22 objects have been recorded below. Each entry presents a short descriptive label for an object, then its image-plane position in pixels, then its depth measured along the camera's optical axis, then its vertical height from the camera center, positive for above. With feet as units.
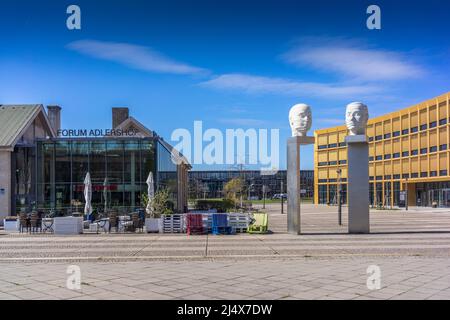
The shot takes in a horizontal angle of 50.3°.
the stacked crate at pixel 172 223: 76.13 -6.40
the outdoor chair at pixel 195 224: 72.69 -6.31
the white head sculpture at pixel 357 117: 72.54 +9.68
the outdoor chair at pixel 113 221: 77.71 -6.13
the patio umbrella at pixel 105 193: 103.30 -2.21
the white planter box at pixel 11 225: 85.40 -7.27
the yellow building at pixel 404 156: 194.29 +11.36
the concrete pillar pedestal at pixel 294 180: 70.44 +0.23
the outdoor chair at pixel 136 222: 79.15 -6.43
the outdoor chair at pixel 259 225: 73.26 -6.63
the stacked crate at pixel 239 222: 74.73 -6.23
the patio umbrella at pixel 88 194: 88.55 -1.94
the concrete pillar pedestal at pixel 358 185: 71.31 -0.62
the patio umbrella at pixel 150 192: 80.62 -1.59
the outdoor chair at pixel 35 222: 79.20 -6.29
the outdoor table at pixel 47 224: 79.87 -6.90
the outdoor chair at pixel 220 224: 72.74 -6.36
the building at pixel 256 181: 441.68 +1.29
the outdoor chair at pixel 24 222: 79.77 -6.29
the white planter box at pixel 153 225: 76.59 -6.74
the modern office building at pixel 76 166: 113.29 +4.33
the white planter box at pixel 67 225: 76.02 -6.54
